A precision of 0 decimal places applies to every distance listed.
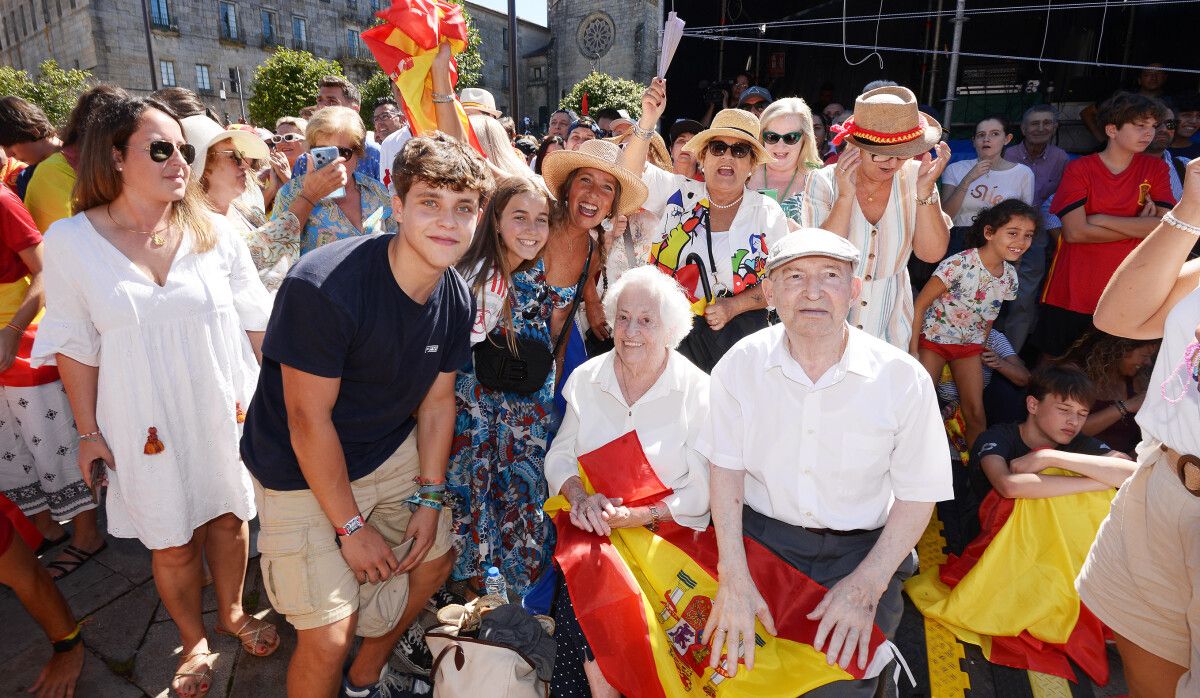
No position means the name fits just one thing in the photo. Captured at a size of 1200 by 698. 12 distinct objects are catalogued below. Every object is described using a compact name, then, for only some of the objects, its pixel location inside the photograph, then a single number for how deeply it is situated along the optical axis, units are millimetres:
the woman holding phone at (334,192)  3260
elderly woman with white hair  2572
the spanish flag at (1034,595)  2689
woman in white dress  2215
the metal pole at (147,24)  16128
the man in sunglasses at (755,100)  6262
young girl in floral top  4051
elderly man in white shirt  2039
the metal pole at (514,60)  8104
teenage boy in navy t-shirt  1932
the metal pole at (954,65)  7266
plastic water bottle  2879
